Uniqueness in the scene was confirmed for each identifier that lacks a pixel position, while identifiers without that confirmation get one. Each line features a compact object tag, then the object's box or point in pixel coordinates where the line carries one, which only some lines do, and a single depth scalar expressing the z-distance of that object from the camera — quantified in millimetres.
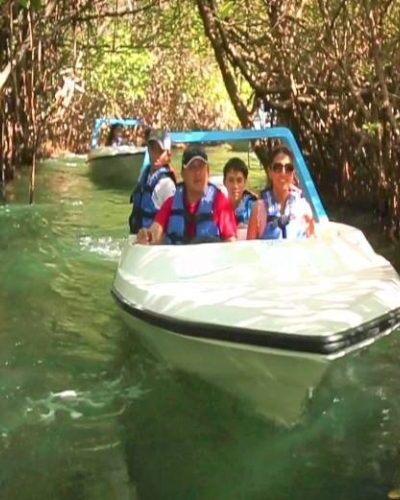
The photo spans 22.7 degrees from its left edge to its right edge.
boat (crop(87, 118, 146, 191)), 17658
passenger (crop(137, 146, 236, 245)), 5578
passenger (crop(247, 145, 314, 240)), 5639
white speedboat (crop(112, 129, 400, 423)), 4367
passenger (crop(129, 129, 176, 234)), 6844
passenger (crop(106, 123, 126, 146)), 20078
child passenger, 6539
